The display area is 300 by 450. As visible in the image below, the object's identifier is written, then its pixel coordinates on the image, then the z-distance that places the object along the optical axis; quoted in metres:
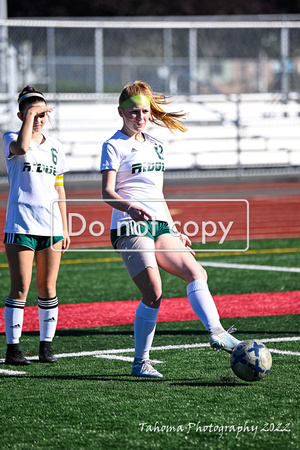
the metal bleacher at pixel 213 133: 48.53
